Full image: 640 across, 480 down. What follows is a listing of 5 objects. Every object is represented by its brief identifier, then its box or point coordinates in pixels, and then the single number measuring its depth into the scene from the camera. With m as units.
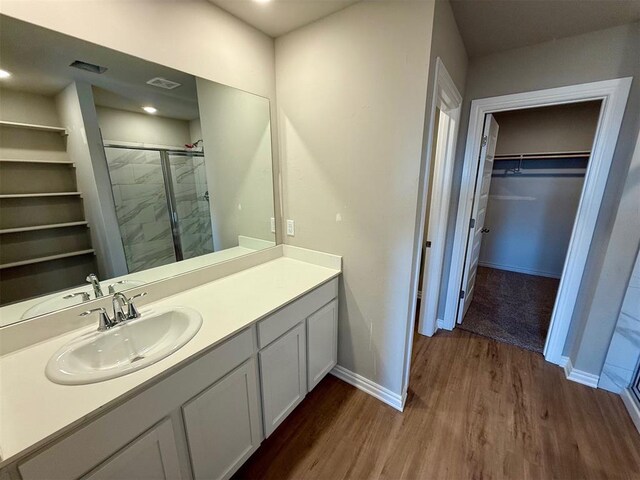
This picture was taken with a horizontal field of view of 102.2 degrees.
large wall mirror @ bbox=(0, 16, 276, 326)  0.97
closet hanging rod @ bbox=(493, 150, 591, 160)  3.30
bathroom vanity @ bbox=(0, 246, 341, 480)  0.72
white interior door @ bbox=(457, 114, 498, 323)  2.23
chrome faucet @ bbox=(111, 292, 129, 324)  1.12
